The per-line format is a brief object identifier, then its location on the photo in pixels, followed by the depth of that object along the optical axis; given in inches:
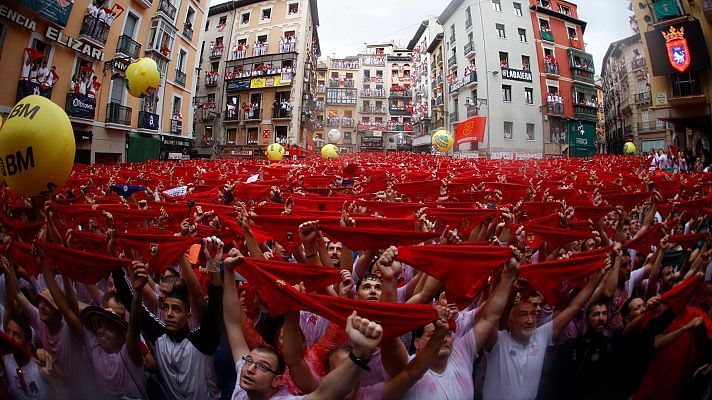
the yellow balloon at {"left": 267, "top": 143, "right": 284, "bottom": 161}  788.0
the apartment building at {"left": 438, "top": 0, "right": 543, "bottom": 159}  1114.7
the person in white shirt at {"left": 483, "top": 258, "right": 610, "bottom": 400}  106.3
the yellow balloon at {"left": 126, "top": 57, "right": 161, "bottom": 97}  432.1
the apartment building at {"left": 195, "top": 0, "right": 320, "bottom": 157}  1321.4
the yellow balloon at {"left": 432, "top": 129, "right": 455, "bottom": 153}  788.6
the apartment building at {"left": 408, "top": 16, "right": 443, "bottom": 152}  1663.4
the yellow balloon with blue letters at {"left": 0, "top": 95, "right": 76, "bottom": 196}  148.2
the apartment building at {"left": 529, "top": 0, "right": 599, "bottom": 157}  1135.0
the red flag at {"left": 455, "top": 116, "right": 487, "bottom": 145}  1026.1
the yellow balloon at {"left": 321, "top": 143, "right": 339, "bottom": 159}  963.3
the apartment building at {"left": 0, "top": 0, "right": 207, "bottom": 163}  531.5
